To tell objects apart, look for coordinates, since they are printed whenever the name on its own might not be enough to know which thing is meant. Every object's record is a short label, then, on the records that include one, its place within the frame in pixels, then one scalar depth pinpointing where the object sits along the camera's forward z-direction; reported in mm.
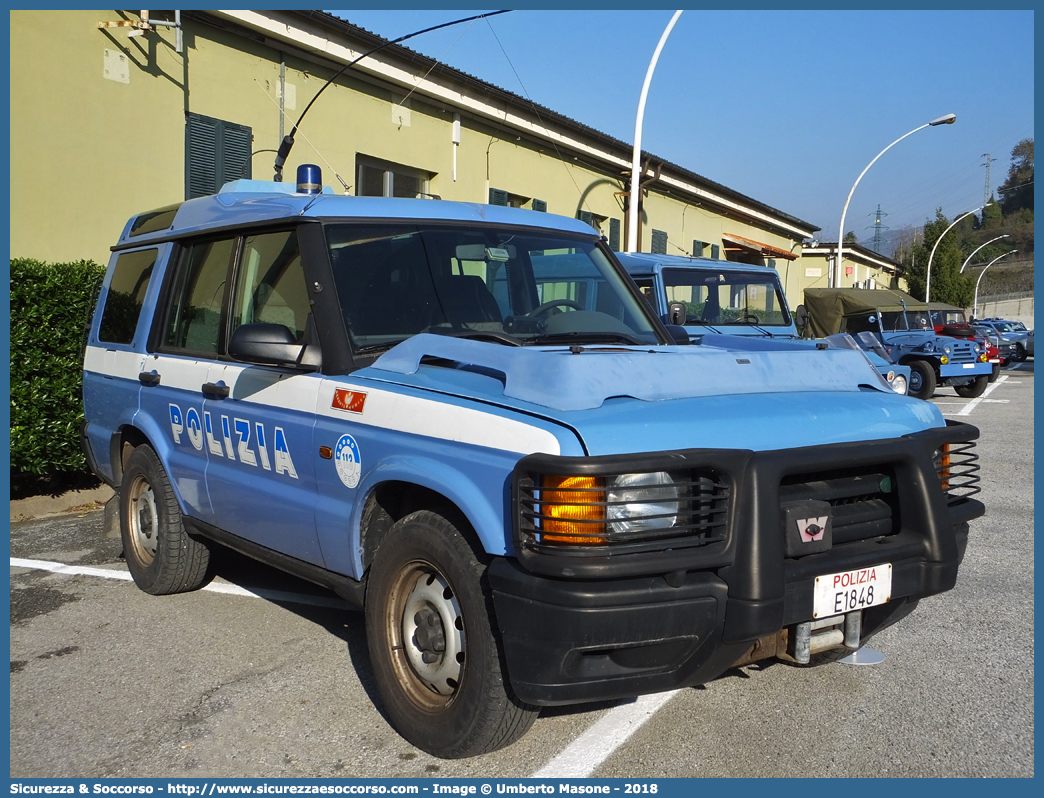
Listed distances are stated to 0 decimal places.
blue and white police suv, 2760
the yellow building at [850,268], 41050
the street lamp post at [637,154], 14216
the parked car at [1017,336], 37491
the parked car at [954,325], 20734
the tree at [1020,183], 109875
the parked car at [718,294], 10227
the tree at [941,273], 65125
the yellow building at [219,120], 9531
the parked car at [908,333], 19500
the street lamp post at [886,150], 28328
